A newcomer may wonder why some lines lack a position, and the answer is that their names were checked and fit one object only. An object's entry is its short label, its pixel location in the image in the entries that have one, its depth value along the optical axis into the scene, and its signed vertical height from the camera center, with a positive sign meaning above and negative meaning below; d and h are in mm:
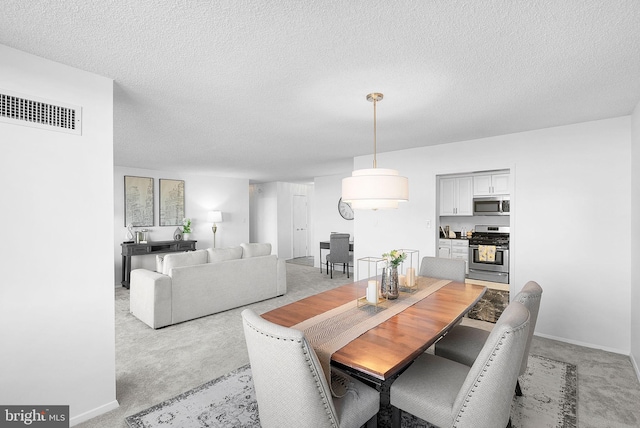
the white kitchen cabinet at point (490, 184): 5617 +526
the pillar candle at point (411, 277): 2791 -575
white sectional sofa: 3779 -938
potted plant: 6945 -316
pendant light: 2271 +195
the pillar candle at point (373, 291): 2254 -562
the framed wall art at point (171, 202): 6770 +268
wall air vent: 1807 +623
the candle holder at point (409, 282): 2738 -629
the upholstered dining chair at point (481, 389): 1306 -835
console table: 5871 -697
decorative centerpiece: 2455 -510
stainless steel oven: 5445 -758
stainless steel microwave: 5672 +143
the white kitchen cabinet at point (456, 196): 6039 +341
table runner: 1566 -672
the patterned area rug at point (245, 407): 2061 -1380
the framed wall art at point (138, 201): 6234 +270
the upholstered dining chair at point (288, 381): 1223 -695
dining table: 1466 -675
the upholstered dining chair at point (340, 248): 6492 -721
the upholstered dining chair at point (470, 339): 1920 -938
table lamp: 7414 -62
